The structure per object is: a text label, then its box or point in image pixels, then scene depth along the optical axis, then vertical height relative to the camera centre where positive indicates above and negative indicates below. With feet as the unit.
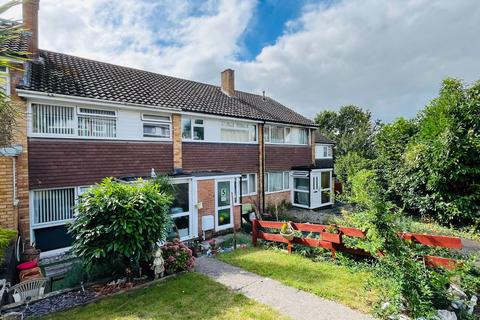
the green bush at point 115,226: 16.51 -4.34
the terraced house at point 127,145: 23.53 +2.37
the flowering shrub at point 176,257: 19.27 -7.68
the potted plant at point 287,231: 23.75 -7.06
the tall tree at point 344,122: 119.98 +21.39
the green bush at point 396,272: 12.75 -6.37
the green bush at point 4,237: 12.66 -3.96
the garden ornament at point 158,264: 18.04 -7.64
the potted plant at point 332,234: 21.33 -6.60
